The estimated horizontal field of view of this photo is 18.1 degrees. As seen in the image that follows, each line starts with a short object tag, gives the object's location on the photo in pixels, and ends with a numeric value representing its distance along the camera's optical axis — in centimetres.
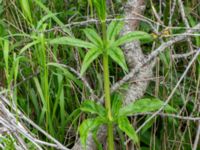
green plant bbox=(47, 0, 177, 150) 98
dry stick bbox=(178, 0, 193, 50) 111
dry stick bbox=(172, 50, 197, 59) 111
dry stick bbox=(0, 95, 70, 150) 108
